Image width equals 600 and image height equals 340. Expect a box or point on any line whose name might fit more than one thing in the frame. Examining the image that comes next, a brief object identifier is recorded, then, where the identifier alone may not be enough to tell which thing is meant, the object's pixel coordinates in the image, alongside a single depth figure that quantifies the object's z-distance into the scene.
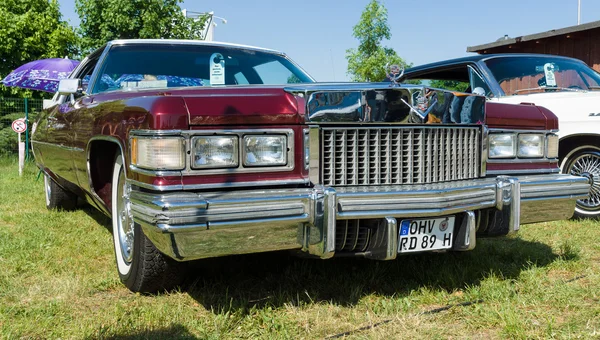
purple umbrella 10.59
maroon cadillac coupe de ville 2.38
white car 5.25
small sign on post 9.75
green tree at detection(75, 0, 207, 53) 15.61
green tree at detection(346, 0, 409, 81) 21.06
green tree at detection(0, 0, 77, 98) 15.87
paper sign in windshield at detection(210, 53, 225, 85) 4.05
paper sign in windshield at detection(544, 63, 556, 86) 5.75
